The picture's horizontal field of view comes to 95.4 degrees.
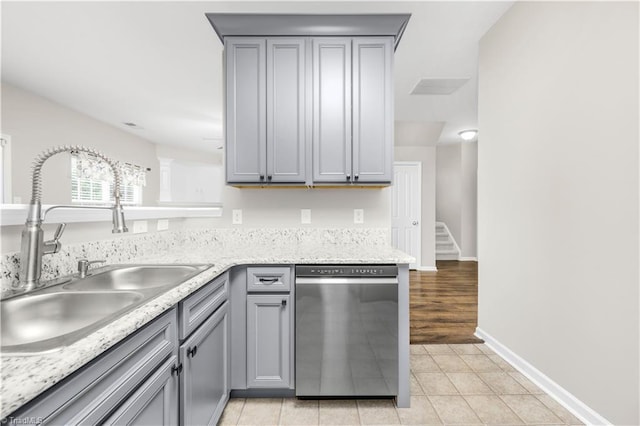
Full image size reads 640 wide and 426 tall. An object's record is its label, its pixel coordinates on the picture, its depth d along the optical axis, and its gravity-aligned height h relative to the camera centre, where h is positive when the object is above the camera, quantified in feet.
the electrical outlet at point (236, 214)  8.26 -0.05
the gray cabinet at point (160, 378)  2.20 -1.71
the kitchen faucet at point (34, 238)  3.73 -0.34
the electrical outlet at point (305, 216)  8.21 -0.10
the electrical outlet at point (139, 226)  6.42 -0.32
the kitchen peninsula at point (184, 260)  2.00 -0.96
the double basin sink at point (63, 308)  3.34 -1.19
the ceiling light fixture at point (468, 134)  18.84 +5.19
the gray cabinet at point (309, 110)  7.06 +2.51
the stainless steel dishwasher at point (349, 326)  5.85 -2.29
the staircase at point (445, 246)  23.07 -2.67
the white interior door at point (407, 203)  18.35 +0.61
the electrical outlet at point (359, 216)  8.20 -0.09
